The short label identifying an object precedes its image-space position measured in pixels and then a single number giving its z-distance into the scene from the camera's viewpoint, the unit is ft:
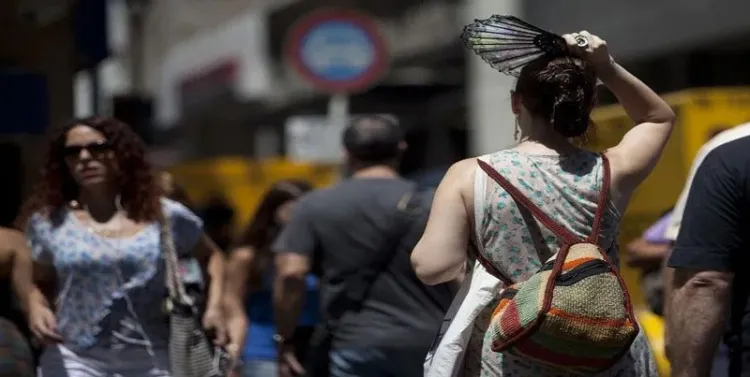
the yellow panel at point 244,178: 106.07
